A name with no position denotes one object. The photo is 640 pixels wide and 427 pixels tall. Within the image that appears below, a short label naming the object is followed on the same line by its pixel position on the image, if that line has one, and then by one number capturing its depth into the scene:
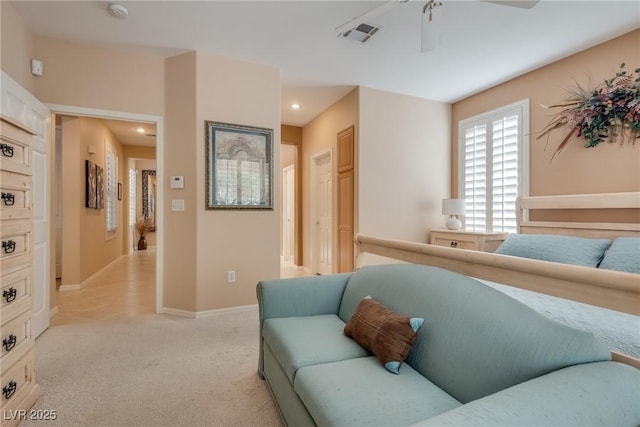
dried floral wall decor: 2.62
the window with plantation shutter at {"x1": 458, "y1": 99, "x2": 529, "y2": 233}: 3.57
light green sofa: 0.77
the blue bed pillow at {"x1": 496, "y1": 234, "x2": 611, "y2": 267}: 2.26
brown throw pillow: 1.31
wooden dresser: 1.50
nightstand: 3.50
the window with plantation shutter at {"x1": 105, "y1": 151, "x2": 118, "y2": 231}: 5.80
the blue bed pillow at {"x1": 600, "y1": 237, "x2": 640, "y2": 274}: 2.00
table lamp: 3.93
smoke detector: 2.42
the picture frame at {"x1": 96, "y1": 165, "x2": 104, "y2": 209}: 5.00
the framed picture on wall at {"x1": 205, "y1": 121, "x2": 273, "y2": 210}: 3.25
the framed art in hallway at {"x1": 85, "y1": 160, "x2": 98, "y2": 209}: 4.52
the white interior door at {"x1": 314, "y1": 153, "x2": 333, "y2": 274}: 4.86
